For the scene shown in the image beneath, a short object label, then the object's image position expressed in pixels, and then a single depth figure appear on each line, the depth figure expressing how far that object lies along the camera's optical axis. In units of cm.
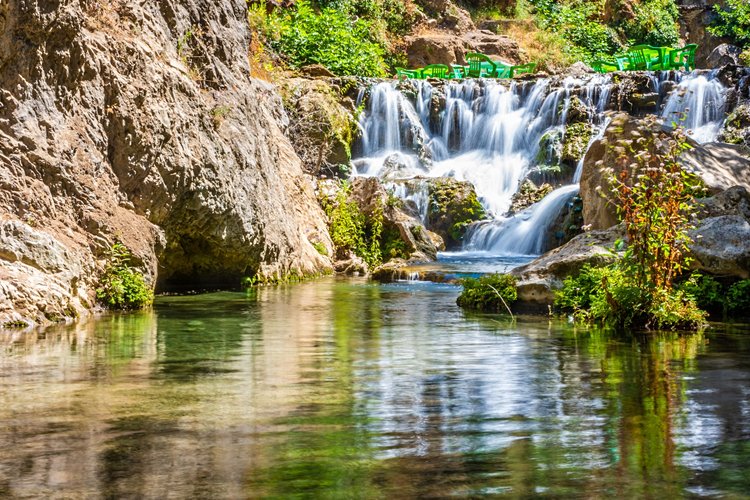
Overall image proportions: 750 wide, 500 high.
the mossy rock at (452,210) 2492
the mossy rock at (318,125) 2330
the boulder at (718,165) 1442
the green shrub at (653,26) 4775
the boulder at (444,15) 4434
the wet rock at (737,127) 2698
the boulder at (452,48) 4119
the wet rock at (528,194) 2686
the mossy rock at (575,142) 2821
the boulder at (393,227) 2141
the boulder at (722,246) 1117
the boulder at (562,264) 1192
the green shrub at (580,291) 1120
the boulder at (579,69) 3631
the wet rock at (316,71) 2958
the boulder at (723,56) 3788
